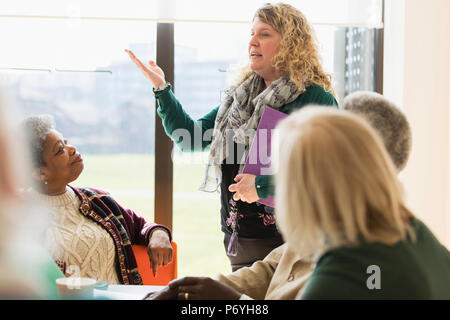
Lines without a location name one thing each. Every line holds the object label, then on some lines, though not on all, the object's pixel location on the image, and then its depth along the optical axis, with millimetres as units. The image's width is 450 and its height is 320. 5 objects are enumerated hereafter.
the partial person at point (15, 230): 1864
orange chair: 3303
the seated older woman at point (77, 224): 3145
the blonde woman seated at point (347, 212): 2150
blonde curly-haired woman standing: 3358
